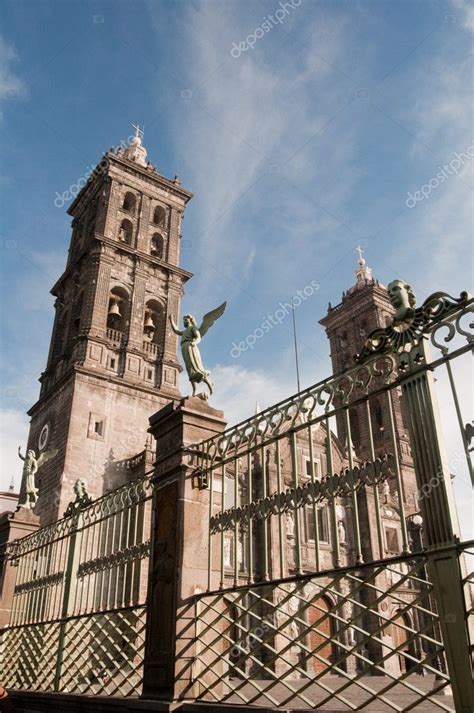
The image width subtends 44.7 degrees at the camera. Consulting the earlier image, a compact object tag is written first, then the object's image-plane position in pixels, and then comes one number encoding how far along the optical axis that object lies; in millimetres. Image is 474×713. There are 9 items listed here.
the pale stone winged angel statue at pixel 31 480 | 13359
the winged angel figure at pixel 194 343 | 7633
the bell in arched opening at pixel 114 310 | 29109
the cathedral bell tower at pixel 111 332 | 24453
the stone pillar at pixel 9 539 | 11602
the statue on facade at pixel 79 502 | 9555
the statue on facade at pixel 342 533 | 27188
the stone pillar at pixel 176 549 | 6004
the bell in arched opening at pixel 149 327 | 30297
